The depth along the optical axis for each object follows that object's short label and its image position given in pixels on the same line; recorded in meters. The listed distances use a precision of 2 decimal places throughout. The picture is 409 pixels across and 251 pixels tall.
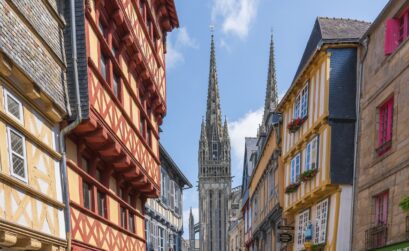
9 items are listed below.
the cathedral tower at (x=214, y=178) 100.00
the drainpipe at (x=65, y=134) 8.68
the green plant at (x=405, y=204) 8.27
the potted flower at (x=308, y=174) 13.96
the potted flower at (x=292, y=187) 15.90
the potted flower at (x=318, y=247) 13.71
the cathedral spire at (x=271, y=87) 89.31
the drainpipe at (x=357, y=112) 12.62
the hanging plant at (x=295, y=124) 15.56
